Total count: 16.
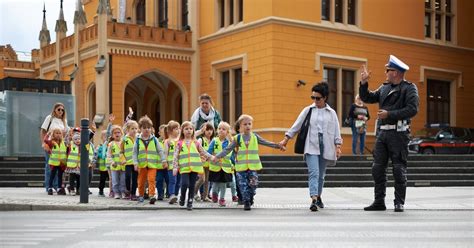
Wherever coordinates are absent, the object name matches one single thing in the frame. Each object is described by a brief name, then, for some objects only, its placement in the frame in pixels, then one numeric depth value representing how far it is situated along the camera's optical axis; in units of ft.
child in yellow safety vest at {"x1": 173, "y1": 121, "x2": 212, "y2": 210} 38.27
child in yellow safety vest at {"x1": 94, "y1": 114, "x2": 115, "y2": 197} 48.21
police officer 33.71
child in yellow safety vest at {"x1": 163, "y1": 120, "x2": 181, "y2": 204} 40.83
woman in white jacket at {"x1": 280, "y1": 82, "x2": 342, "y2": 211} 35.37
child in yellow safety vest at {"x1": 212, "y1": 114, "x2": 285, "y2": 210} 37.14
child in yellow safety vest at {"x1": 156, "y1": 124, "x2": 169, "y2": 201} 43.01
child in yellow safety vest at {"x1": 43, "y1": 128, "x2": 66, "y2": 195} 48.93
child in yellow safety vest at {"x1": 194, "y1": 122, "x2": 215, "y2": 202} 42.34
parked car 85.97
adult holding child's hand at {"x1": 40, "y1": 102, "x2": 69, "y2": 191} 50.08
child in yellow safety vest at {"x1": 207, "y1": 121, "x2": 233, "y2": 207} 40.27
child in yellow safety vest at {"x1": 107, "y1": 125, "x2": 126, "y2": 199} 45.09
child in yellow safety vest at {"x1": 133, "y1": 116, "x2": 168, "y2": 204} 41.83
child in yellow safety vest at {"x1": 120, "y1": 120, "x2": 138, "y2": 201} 43.32
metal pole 39.40
